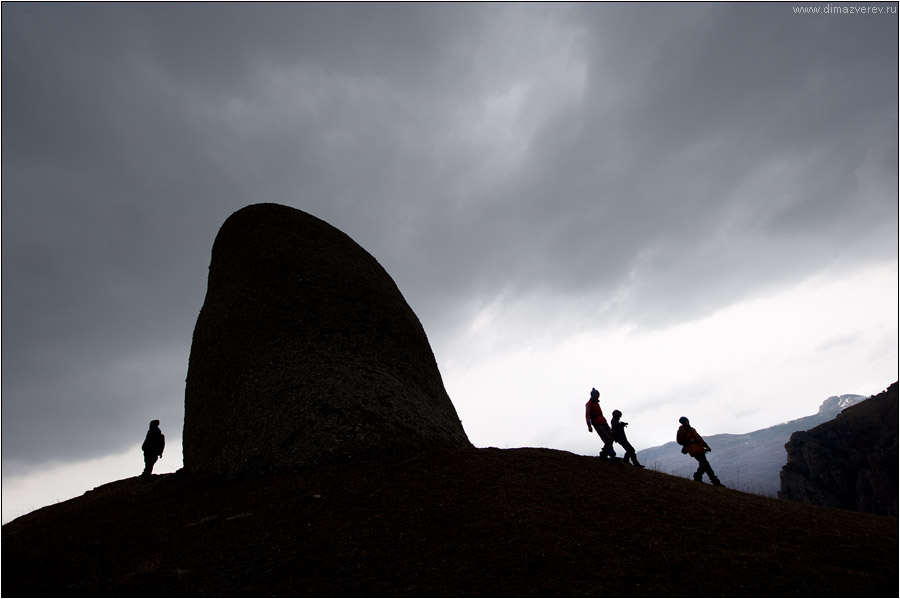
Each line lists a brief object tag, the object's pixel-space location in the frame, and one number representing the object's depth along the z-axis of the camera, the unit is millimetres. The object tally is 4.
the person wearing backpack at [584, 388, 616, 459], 10703
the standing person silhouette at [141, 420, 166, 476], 13027
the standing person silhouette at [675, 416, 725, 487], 11227
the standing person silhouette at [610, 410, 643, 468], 10914
